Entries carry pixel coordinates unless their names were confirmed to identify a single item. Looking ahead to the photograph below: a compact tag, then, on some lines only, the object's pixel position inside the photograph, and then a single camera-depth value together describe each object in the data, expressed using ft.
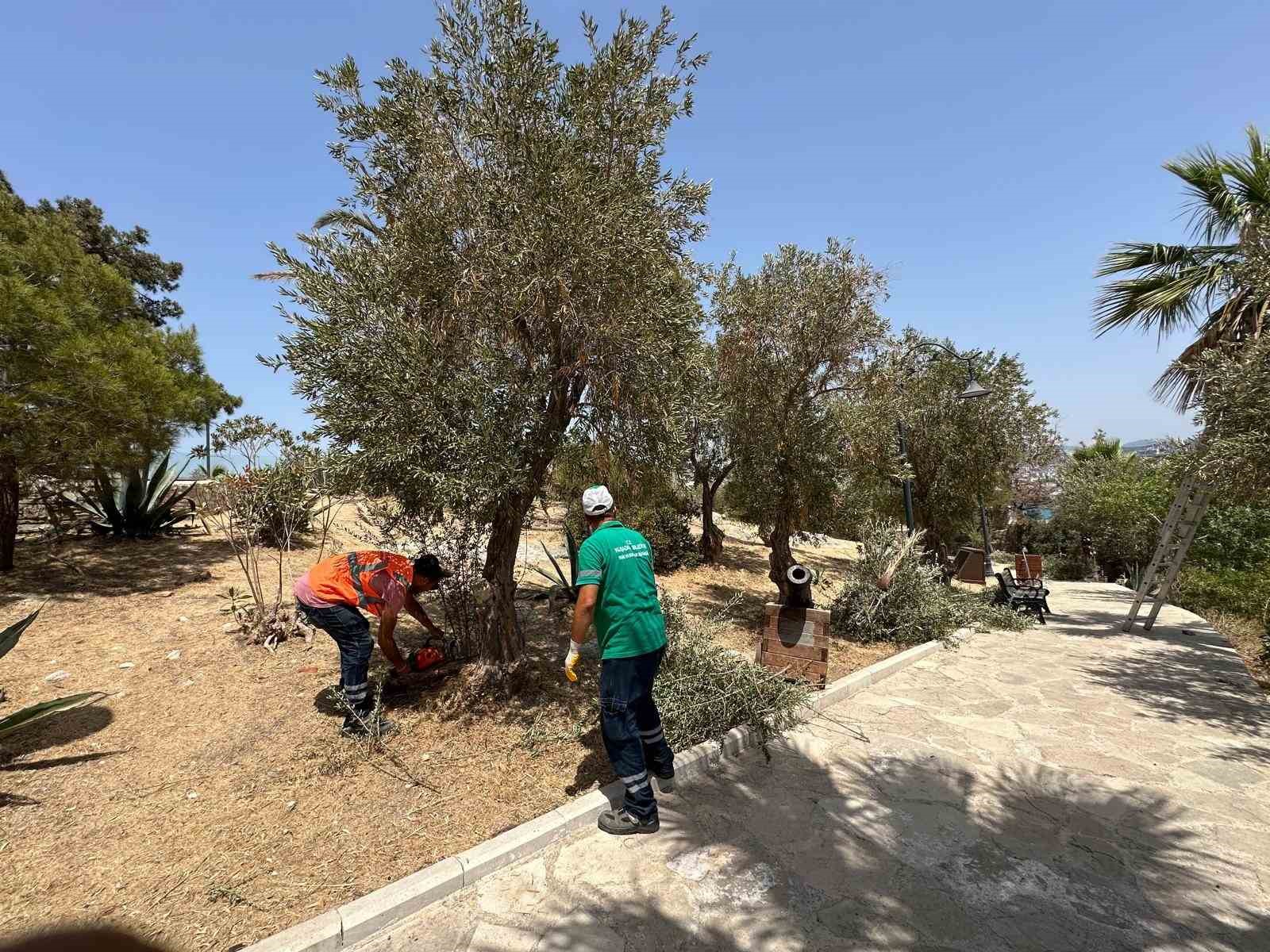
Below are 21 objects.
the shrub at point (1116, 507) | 53.88
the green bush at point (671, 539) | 41.45
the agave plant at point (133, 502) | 31.65
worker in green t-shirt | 11.82
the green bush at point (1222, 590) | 33.78
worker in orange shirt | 14.34
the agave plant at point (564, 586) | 26.63
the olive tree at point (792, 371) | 26.05
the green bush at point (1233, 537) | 39.78
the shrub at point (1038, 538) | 78.74
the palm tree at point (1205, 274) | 25.54
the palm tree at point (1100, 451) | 83.84
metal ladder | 28.48
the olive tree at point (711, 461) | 28.09
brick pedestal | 19.42
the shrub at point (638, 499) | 17.80
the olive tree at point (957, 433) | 39.70
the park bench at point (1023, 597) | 35.12
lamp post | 34.96
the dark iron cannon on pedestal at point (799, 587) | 19.65
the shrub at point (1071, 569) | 72.90
